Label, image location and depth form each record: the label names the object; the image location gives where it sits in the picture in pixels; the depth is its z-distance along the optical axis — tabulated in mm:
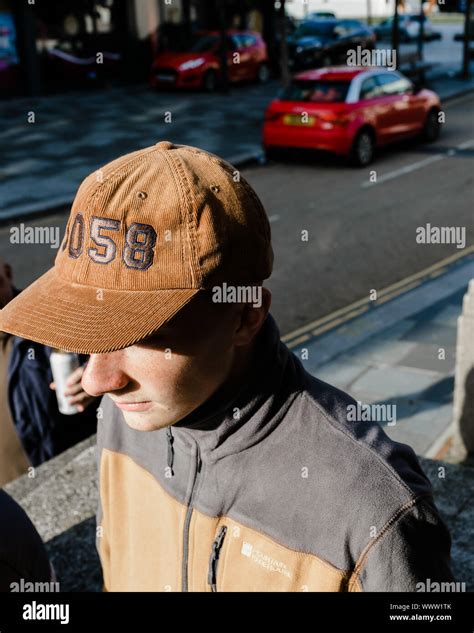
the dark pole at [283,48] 23453
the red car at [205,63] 26156
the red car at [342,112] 15445
